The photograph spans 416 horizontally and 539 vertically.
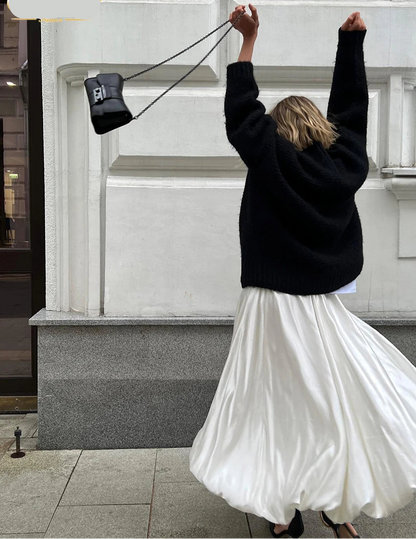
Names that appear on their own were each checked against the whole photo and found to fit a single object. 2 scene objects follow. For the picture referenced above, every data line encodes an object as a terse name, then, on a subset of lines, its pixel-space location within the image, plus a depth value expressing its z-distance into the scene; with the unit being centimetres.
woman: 235
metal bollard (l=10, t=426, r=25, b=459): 387
